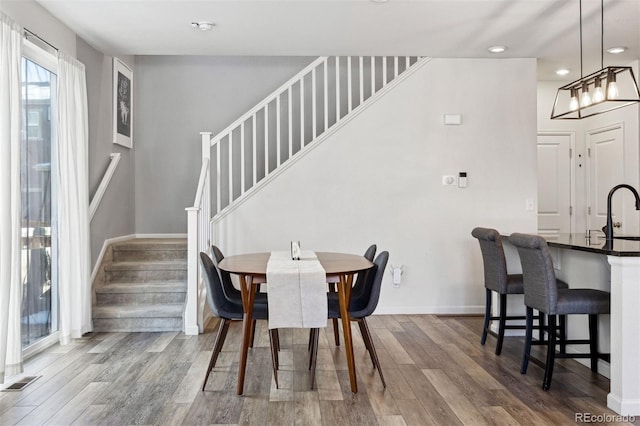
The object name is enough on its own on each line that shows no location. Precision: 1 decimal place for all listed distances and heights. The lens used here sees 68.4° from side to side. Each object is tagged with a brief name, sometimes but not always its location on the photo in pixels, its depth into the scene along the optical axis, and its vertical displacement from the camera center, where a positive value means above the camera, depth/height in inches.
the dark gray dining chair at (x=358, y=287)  137.8 -23.4
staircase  170.7 -29.3
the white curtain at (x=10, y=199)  115.6 +3.0
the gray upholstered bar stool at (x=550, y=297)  112.3 -21.5
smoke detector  156.0 +61.8
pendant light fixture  118.7 +31.7
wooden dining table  110.5 -19.4
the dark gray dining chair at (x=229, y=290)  128.6 -22.9
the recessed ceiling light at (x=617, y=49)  184.1 +62.9
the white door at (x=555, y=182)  233.8 +13.1
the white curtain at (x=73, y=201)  152.7 +3.1
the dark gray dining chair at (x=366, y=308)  119.3 -25.5
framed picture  204.1 +48.2
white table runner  109.4 -20.9
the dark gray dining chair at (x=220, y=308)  114.8 -24.7
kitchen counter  100.8 -26.2
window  139.7 +4.4
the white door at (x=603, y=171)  213.3 +17.3
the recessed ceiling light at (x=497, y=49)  182.4 +62.6
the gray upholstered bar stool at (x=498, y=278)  139.3 -21.4
